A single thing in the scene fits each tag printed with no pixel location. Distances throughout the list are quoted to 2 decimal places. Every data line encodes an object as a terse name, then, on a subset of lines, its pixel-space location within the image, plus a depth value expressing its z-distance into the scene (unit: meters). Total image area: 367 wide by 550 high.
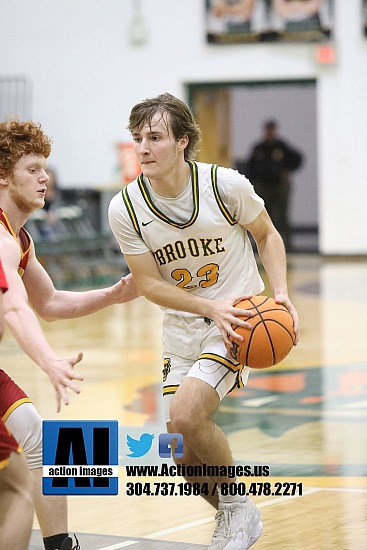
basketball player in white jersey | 8.60
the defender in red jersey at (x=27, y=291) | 7.13
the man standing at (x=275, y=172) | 39.69
